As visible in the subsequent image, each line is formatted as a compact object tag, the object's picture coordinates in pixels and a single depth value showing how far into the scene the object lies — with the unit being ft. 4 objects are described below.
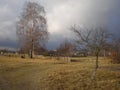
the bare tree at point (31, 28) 71.47
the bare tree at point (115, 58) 57.85
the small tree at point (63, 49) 112.26
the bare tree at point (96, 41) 27.74
